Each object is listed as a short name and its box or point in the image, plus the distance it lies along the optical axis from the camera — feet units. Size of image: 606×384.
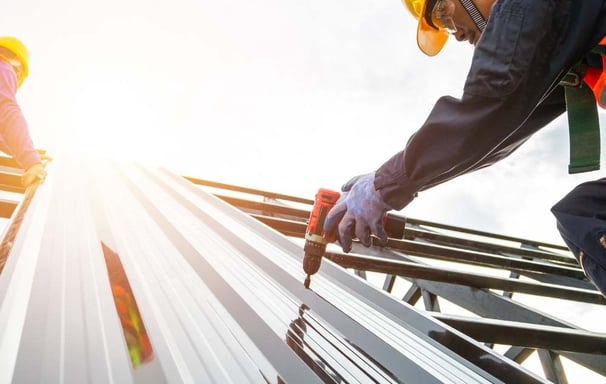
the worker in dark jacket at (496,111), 3.13
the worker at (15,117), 9.48
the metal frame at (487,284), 3.73
